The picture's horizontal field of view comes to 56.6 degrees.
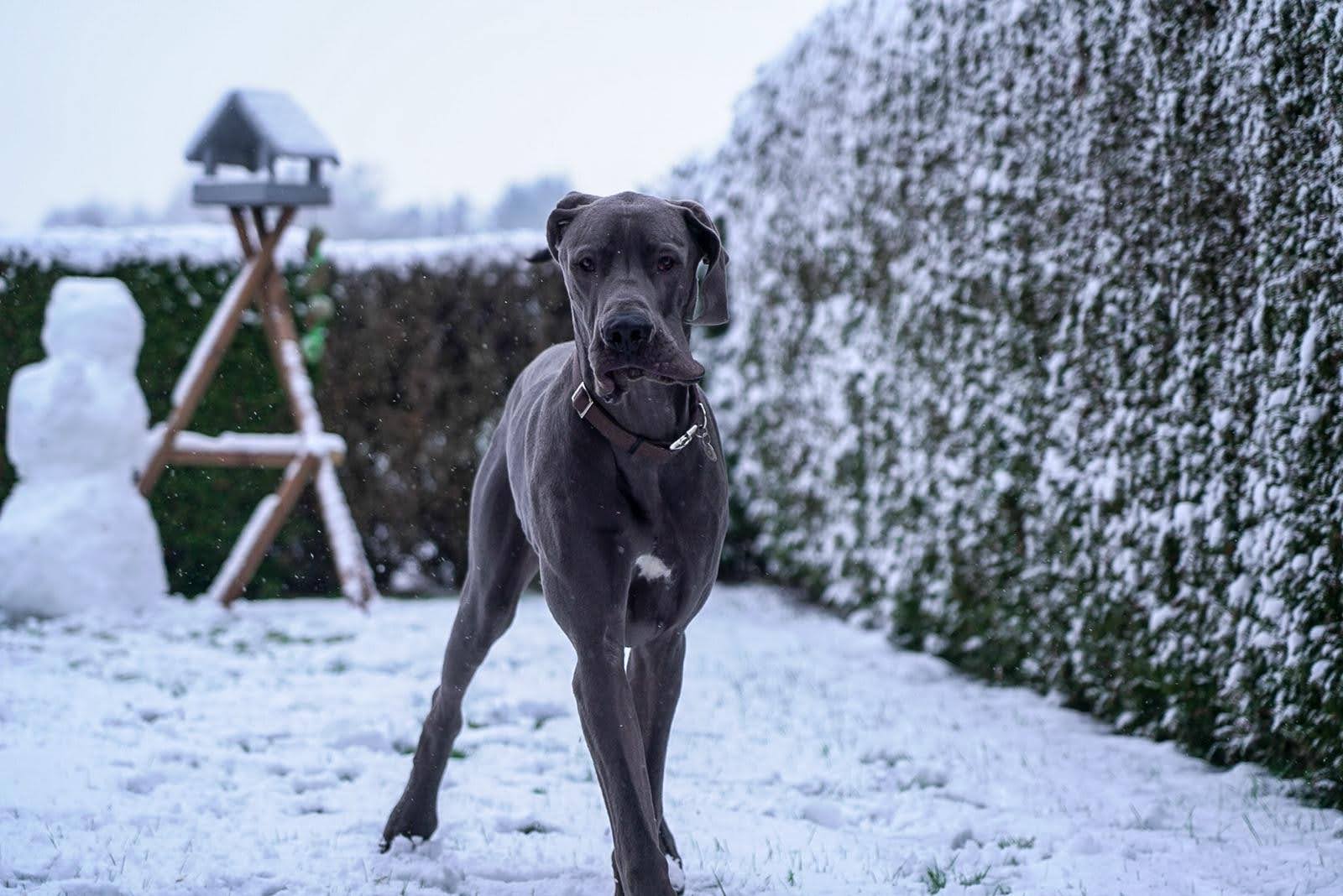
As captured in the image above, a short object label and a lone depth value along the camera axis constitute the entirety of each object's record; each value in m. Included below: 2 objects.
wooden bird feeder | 8.00
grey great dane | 2.81
